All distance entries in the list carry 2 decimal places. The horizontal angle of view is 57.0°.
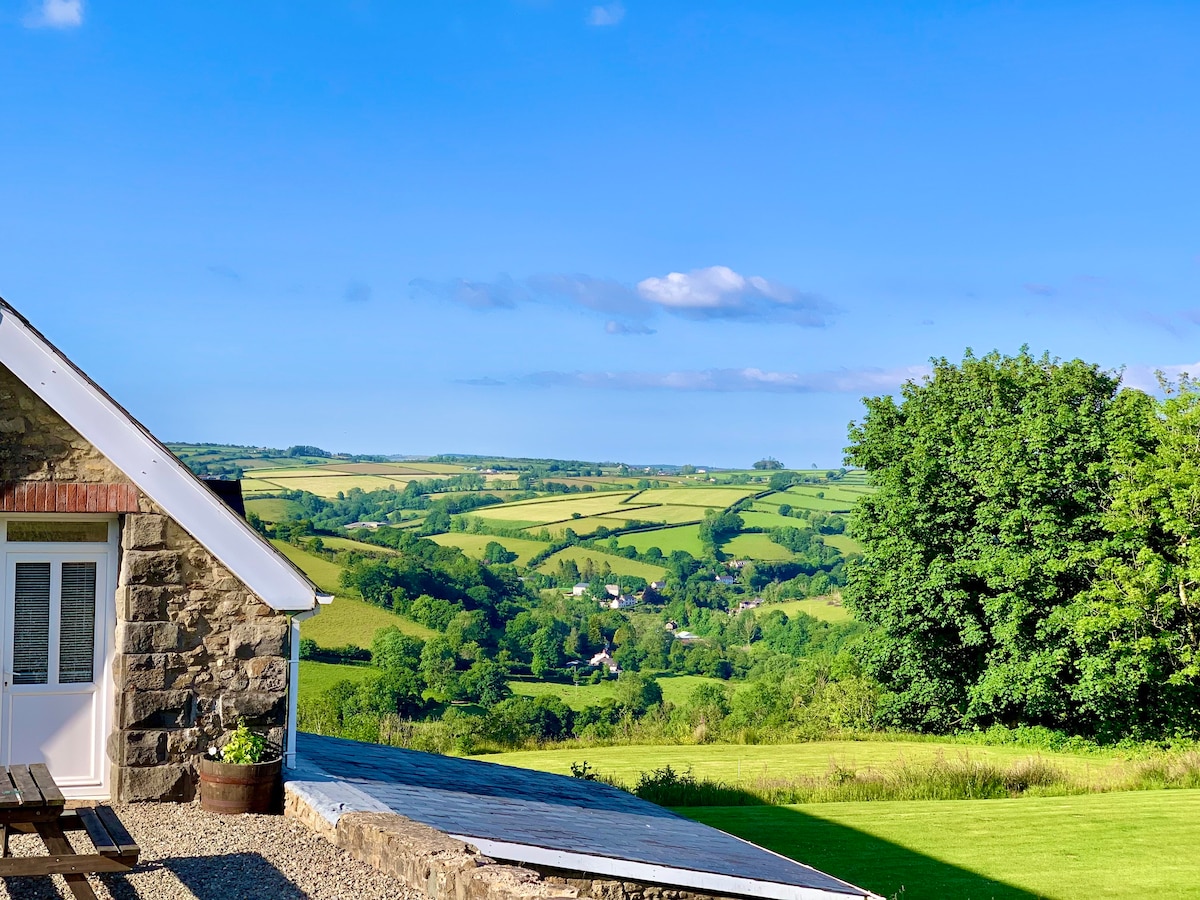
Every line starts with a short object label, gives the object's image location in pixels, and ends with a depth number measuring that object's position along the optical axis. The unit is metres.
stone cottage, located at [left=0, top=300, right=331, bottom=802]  9.51
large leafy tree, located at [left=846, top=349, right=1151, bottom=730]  31.27
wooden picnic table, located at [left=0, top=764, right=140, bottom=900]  6.39
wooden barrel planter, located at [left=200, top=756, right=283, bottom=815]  9.31
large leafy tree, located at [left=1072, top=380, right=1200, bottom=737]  29.22
